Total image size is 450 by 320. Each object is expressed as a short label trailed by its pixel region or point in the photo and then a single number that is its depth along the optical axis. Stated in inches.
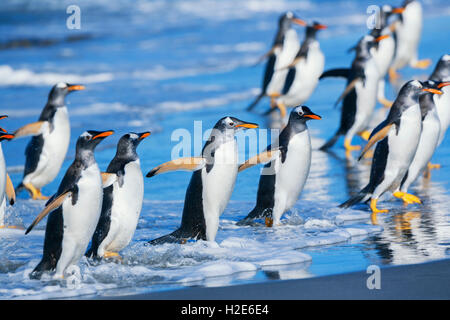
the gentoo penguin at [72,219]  394.0
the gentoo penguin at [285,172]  501.0
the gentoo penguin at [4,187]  454.2
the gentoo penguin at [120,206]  426.3
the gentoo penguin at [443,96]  607.8
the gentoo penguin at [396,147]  523.5
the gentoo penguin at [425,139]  548.7
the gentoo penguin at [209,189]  454.9
